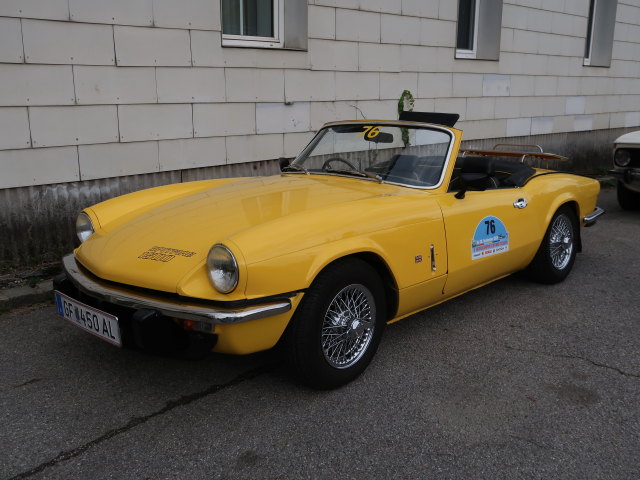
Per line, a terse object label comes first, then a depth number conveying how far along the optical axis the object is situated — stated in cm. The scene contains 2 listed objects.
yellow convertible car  268
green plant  797
